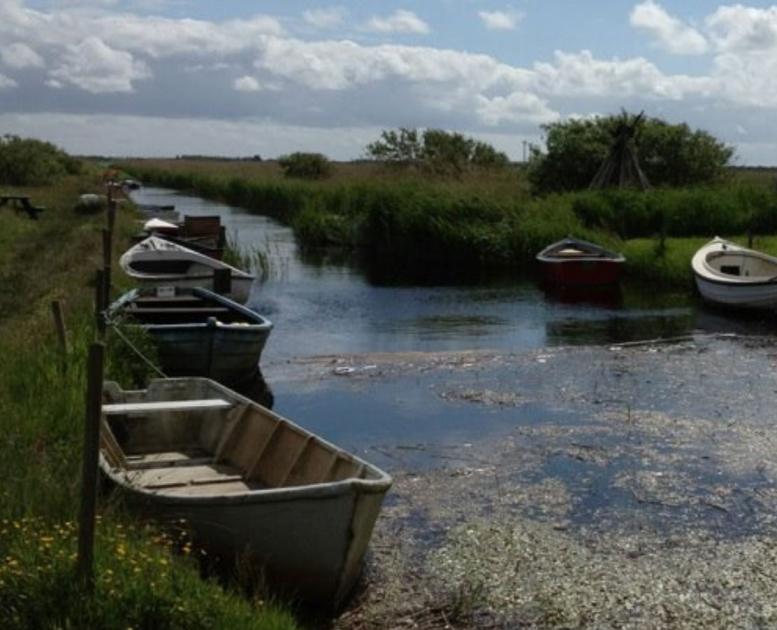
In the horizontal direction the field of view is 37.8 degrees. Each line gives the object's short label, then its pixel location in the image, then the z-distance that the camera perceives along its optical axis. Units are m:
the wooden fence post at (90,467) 6.25
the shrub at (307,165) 77.00
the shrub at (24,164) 73.00
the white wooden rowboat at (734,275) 24.22
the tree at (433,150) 51.97
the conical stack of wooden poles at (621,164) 41.07
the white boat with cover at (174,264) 22.80
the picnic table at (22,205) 43.79
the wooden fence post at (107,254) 13.10
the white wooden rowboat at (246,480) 7.67
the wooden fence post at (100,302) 12.33
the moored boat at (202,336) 15.38
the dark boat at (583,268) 30.09
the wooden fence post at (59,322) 12.60
